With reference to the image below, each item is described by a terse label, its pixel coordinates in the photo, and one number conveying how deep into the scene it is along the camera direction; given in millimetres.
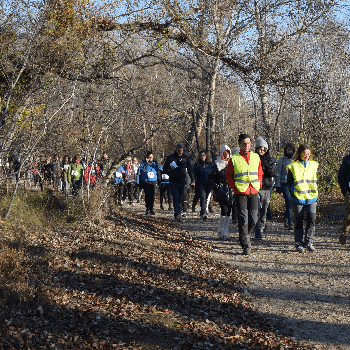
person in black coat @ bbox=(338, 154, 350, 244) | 8211
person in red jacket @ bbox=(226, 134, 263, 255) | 8067
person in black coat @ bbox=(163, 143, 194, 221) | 11969
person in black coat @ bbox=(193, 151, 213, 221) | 12781
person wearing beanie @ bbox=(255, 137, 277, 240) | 9352
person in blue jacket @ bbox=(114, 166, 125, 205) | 15633
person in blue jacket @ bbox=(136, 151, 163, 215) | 13758
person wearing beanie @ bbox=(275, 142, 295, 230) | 10695
